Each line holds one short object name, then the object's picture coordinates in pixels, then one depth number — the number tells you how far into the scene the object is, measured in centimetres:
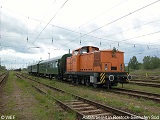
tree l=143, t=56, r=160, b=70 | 10044
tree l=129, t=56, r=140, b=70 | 11009
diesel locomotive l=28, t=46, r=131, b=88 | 1523
